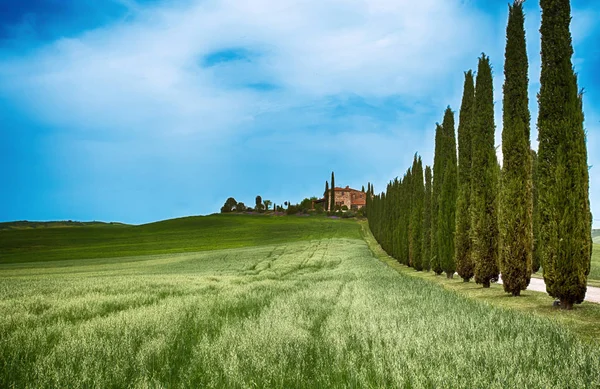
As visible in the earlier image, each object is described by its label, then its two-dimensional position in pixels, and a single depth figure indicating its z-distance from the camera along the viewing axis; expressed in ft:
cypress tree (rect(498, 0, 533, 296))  42.04
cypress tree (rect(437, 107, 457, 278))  65.77
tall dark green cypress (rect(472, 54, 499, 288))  51.42
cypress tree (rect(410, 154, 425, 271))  87.10
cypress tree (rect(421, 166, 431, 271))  81.20
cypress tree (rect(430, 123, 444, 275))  73.31
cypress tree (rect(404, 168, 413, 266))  101.55
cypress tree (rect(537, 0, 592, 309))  33.14
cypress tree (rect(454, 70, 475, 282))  58.44
